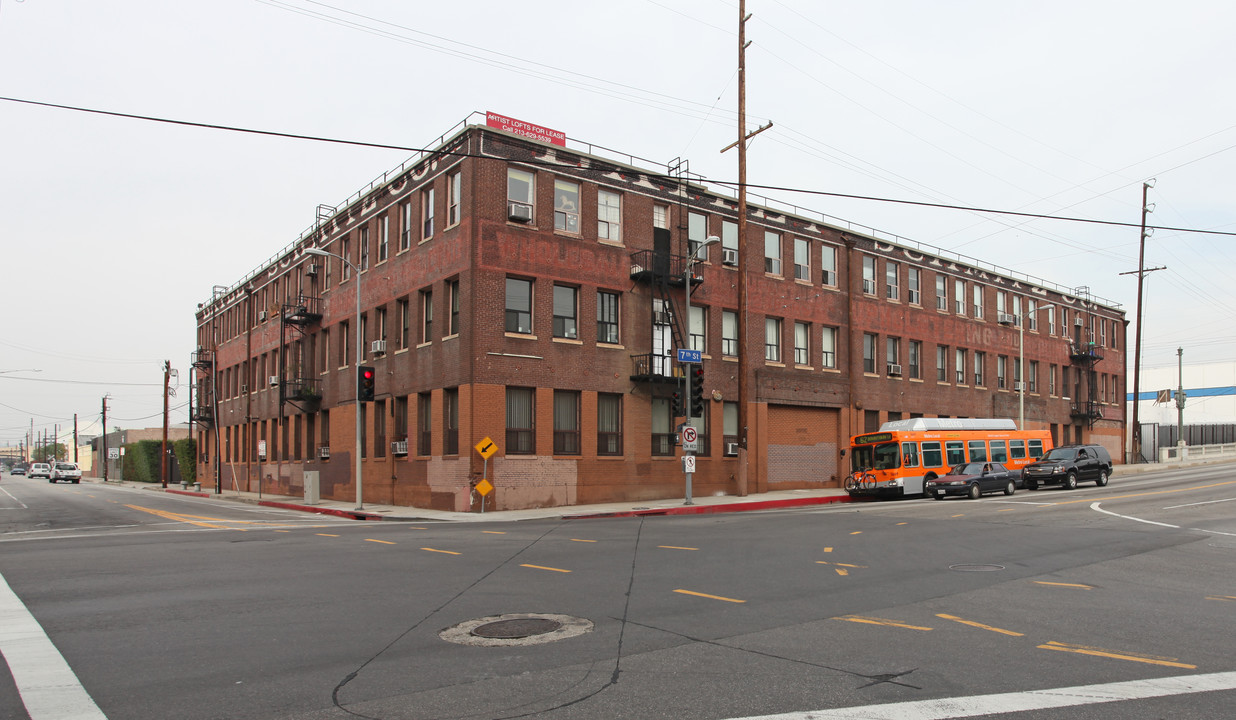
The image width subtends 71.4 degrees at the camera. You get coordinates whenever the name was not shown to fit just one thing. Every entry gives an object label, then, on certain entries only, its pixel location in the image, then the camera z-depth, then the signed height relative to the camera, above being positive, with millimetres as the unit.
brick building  29391 +2718
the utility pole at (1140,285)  51578 +6763
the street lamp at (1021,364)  46062 +1823
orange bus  32281 -2142
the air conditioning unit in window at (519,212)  29297 +6415
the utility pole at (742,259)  31234 +5180
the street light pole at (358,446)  29622 -1600
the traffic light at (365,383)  28672 +595
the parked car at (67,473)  78312 -6521
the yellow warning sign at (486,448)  27188 -1536
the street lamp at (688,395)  29016 +109
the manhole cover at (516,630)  8078 -2271
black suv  34406 -2896
